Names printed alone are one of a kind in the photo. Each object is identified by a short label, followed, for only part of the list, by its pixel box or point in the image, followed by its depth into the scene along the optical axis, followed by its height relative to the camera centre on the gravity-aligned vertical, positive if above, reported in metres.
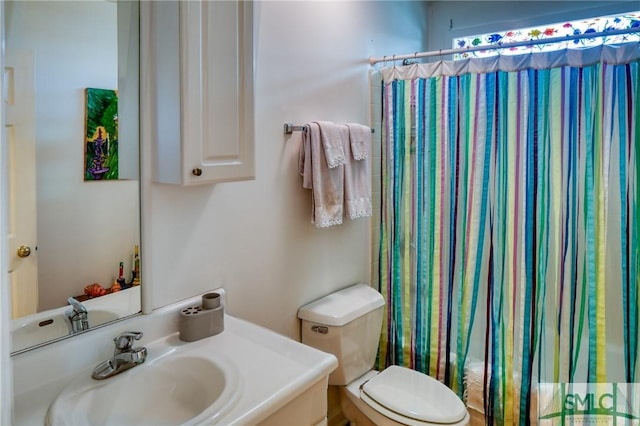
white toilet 1.70 -0.75
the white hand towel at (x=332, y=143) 1.81 +0.26
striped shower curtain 1.69 -0.07
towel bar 1.75 +0.31
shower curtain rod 1.65 +0.69
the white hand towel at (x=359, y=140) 1.95 +0.30
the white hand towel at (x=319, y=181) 1.78 +0.11
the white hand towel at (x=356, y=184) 1.93 +0.10
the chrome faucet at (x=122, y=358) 1.13 -0.40
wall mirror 1.02 +0.12
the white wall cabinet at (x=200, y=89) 1.19 +0.34
